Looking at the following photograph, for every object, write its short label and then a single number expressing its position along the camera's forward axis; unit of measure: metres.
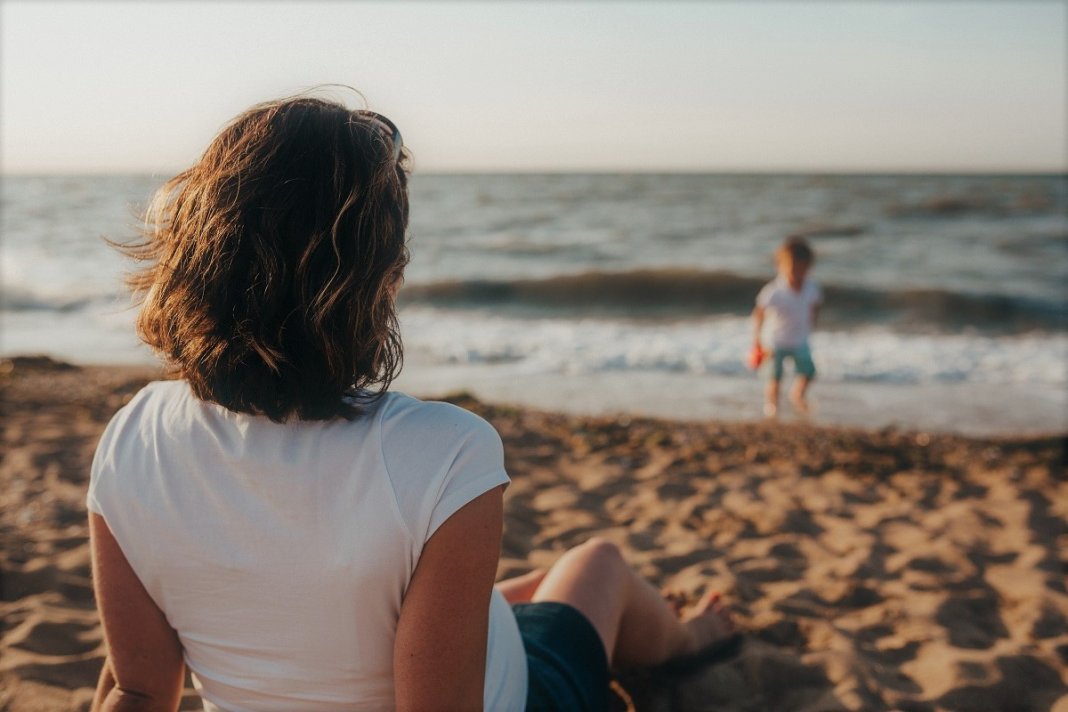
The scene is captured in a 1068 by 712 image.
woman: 1.22
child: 6.98
